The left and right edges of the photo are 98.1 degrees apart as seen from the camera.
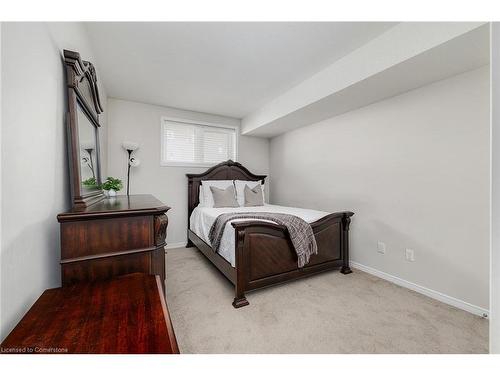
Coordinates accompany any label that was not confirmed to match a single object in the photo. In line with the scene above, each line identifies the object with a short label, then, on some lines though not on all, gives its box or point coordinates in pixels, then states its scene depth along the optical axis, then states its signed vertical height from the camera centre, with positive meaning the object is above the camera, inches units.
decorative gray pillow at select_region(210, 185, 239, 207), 138.6 -9.2
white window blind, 149.5 +29.9
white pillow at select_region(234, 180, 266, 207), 151.2 -3.4
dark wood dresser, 44.2 -12.5
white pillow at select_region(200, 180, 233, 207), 142.3 -2.2
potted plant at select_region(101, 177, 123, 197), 93.9 -0.8
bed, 80.2 -28.4
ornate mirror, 52.4 +16.3
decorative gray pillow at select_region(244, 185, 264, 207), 147.6 -9.5
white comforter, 86.8 -18.5
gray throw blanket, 88.7 -20.4
